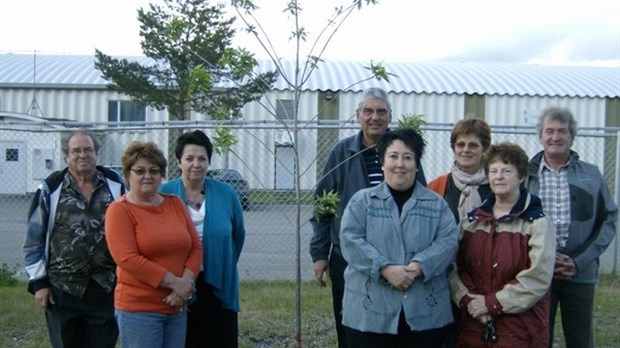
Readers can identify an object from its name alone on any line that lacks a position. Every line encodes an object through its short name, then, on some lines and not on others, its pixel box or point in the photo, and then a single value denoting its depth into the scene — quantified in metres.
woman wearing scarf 4.55
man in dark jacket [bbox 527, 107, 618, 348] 4.68
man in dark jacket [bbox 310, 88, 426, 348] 4.95
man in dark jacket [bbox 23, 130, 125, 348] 4.77
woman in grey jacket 4.02
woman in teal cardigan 4.65
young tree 4.59
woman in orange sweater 4.21
